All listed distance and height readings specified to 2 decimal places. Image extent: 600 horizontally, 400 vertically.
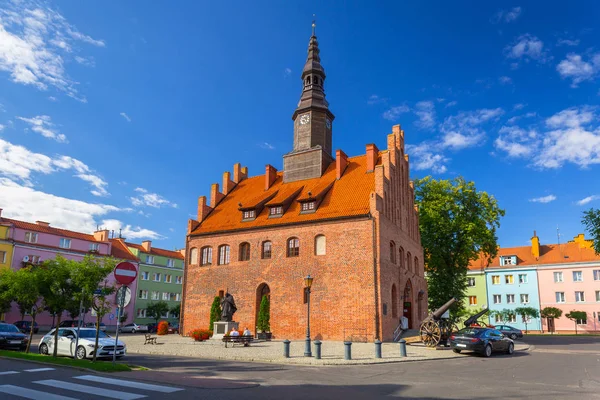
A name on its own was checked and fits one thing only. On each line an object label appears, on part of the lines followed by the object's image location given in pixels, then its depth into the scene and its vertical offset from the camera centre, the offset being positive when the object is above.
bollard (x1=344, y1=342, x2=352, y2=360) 17.85 -2.16
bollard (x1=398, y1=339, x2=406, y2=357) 19.69 -2.23
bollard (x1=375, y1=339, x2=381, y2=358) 18.64 -2.14
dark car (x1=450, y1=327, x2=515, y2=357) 20.86 -2.00
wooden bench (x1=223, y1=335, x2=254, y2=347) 23.66 -2.31
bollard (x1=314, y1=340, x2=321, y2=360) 17.84 -2.10
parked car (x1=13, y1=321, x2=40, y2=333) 39.81 -2.99
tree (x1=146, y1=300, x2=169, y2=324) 59.69 -1.98
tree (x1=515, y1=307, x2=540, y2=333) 55.09 -1.62
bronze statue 27.61 -0.79
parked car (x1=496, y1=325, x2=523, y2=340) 41.44 -3.04
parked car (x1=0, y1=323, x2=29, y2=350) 21.16 -2.20
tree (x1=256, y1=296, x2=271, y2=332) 30.00 -1.36
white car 17.25 -2.01
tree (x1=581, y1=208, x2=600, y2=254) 24.82 +4.20
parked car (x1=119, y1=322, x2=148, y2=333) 50.75 -3.87
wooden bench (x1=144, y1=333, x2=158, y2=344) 26.67 -2.71
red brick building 27.53 +3.74
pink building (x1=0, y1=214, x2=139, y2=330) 47.31 +5.38
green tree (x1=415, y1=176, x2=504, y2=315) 37.62 +5.44
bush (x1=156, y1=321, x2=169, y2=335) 35.59 -2.65
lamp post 18.91 -2.20
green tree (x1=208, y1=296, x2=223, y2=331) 32.08 -1.21
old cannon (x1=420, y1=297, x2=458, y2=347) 24.25 -1.65
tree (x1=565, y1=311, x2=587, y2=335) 52.78 -1.78
